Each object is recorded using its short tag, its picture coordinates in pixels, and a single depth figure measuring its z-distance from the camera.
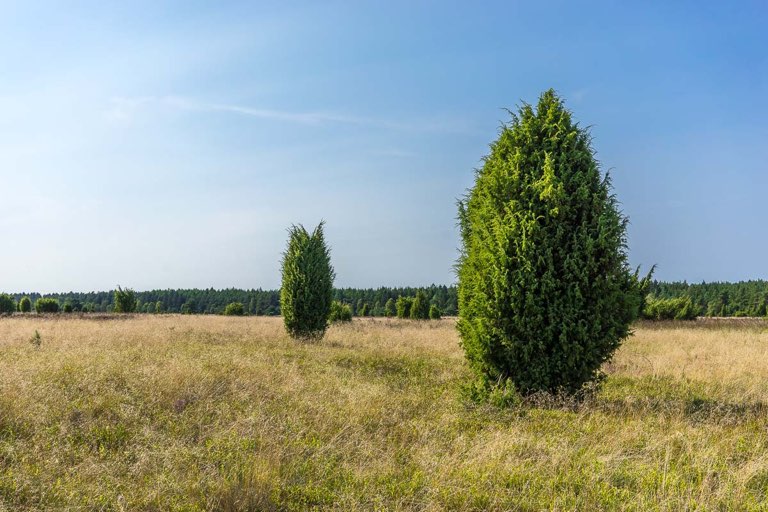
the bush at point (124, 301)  46.28
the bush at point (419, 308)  43.53
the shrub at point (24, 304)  49.47
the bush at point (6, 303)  44.31
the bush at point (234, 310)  47.09
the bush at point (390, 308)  70.20
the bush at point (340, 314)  33.78
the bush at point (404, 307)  47.59
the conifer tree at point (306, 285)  18.64
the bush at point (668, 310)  37.21
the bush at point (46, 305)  43.75
